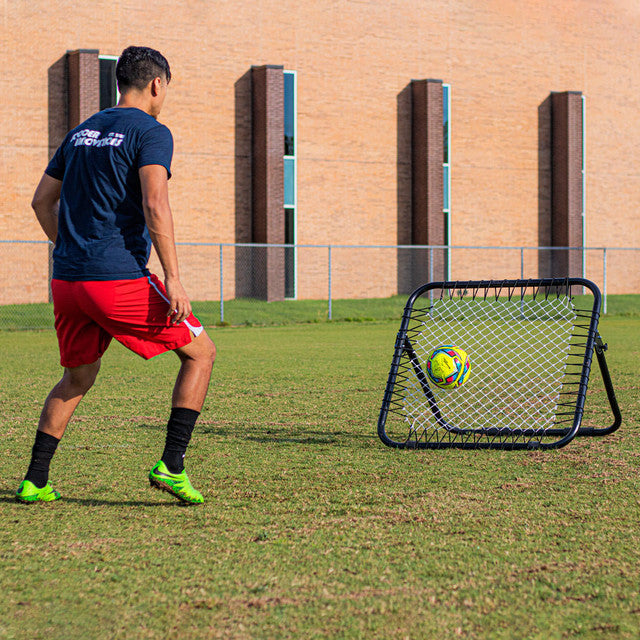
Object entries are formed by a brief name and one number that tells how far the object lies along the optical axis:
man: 8.79
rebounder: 12.42
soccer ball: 13.15
